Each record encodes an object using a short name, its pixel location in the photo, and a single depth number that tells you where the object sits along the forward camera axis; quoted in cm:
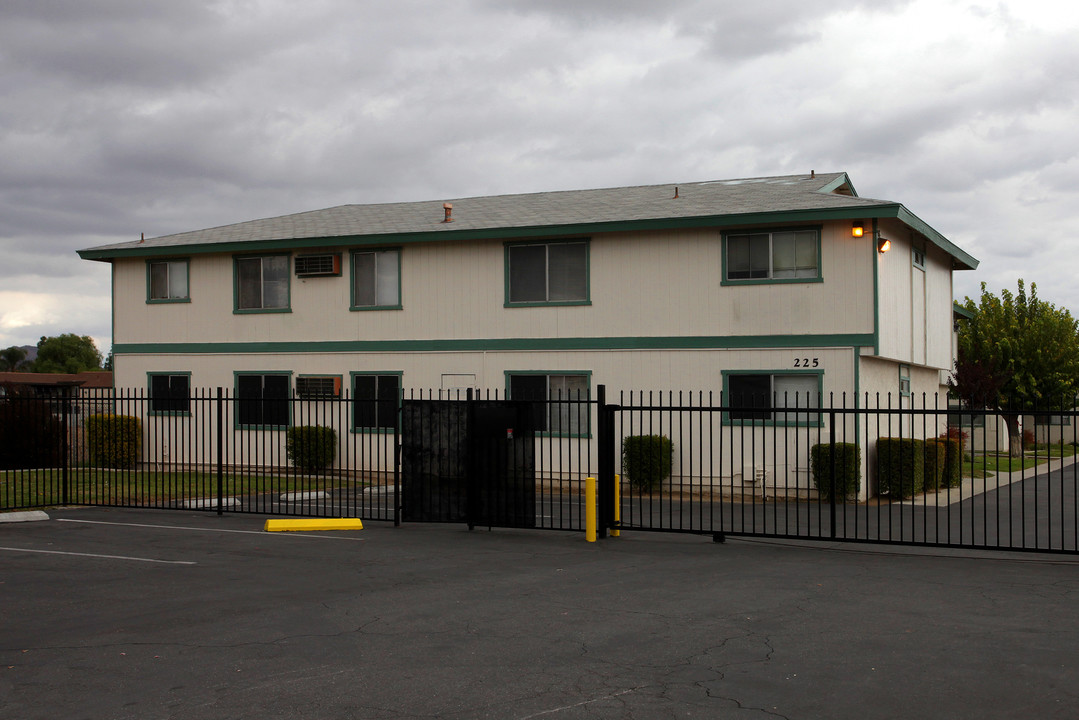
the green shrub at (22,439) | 2717
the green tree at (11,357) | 13300
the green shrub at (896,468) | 1961
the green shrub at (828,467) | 1908
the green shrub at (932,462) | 2039
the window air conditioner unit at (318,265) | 2444
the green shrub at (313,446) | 2398
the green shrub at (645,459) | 2088
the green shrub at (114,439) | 2525
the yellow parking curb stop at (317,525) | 1511
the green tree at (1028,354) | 4244
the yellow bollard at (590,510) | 1384
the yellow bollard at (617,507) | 1432
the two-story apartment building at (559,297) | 2033
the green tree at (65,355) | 11356
